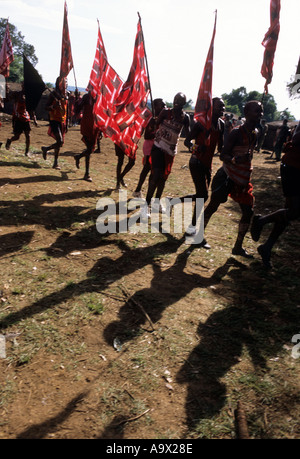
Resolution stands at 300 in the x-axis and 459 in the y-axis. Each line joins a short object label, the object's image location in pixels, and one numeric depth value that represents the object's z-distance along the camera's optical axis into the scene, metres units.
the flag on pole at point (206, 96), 4.98
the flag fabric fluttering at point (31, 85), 8.39
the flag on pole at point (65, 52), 9.05
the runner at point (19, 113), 9.95
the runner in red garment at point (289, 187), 4.30
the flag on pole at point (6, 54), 12.22
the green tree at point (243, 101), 108.06
